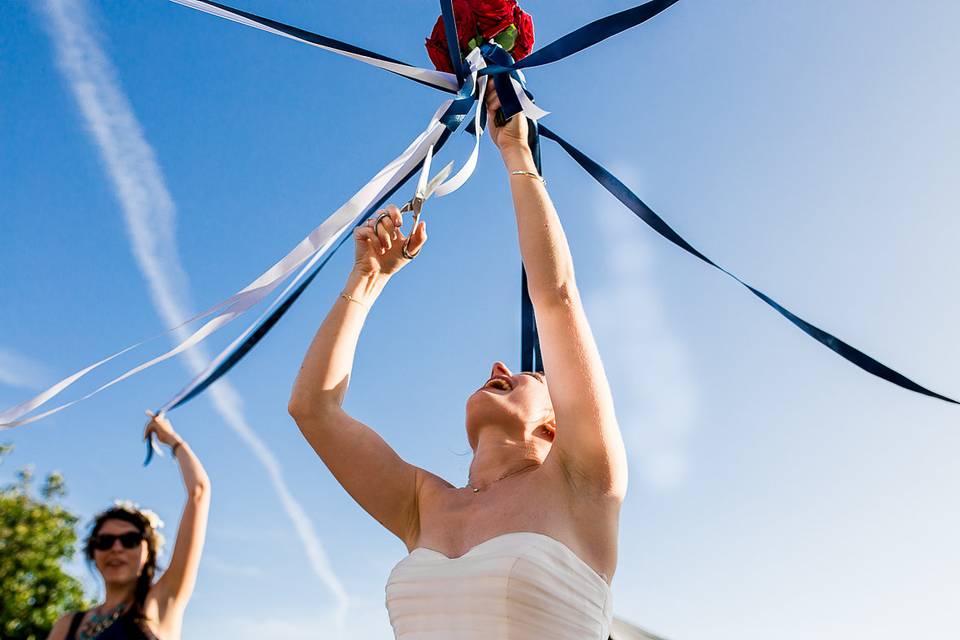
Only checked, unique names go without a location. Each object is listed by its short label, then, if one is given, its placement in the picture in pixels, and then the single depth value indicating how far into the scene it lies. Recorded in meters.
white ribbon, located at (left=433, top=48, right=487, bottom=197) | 2.74
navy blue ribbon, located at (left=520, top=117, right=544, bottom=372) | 3.24
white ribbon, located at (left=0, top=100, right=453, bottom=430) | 2.87
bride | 2.08
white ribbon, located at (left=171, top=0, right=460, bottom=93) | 2.92
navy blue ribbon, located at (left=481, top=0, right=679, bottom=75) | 2.58
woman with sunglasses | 3.59
